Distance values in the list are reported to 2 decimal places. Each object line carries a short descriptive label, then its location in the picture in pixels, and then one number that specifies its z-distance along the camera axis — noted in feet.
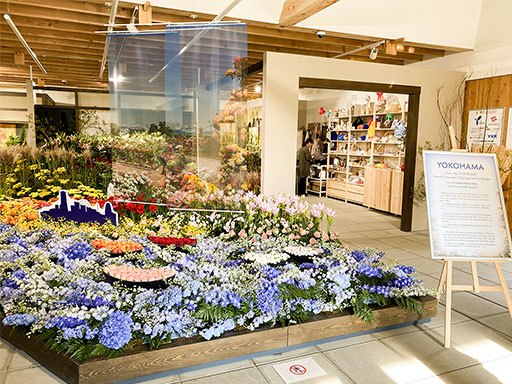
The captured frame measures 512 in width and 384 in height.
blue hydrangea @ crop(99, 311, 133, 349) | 7.52
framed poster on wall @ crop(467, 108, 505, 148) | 20.42
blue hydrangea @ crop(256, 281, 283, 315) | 8.84
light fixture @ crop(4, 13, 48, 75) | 16.61
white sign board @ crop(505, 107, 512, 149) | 19.80
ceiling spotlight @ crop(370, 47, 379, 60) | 21.01
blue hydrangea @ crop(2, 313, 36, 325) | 8.47
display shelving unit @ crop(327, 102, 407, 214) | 27.25
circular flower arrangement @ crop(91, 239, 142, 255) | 11.60
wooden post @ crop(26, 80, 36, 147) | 33.35
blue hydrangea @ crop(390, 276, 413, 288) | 10.36
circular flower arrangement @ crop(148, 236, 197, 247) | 13.01
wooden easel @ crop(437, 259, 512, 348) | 9.32
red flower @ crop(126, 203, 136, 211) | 15.39
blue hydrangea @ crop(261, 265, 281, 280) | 10.06
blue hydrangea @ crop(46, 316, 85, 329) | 7.86
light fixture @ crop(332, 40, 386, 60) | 20.53
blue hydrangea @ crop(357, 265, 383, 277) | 10.51
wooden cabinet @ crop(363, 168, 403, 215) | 26.35
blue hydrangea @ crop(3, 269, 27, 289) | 9.86
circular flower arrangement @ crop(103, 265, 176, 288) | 9.42
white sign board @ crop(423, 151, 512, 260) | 9.80
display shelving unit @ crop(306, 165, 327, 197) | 35.78
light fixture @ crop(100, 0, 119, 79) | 14.34
